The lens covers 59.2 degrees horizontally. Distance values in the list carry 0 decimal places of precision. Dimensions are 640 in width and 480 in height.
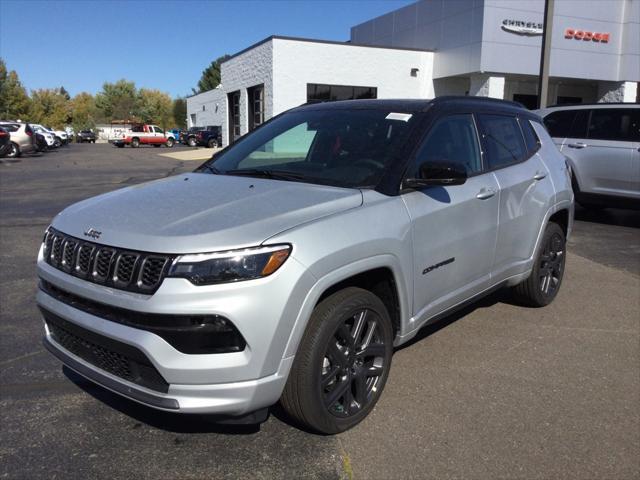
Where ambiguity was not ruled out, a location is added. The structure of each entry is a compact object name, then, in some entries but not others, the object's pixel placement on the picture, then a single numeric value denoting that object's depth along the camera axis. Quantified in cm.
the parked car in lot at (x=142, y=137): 5003
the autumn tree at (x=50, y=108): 8096
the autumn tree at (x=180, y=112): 8706
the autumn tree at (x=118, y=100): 9525
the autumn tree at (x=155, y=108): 9450
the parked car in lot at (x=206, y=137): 4416
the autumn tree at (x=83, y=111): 8607
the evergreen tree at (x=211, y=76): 8906
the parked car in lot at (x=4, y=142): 2653
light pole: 1227
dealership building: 2175
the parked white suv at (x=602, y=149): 892
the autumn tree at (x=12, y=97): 6475
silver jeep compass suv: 245
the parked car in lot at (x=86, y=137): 6706
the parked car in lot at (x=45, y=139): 3600
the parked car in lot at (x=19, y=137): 2884
